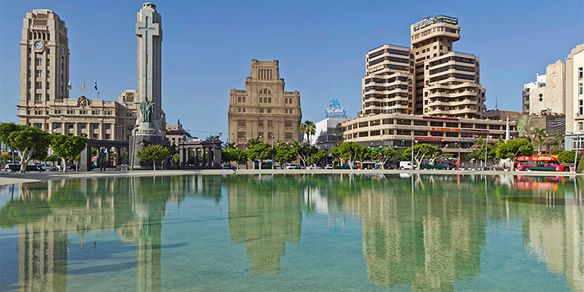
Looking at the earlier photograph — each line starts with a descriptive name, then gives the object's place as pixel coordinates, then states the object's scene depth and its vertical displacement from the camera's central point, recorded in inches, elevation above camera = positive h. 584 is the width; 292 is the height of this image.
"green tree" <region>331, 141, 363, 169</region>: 3824.3 +33.7
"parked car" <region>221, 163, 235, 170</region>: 4408.5 -122.2
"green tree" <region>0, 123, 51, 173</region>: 2379.6 +90.8
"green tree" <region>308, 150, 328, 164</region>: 4247.0 -23.4
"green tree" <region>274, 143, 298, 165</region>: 4001.0 +6.0
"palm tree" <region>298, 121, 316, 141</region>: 5570.9 +355.4
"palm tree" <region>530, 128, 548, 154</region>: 3824.1 +150.0
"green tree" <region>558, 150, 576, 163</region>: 3024.1 -7.1
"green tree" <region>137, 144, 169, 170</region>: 3265.3 +11.3
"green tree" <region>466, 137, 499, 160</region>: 3921.3 +38.2
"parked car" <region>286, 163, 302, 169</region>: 4327.8 -118.2
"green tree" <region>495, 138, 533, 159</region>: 3417.8 +48.9
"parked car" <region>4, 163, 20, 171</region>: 3036.4 -92.0
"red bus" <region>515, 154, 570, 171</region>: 3127.5 -64.3
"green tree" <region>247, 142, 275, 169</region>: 3986.2 +24.7
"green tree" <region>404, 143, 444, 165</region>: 3718.0 +25.3
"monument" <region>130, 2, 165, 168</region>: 4249.5 +1005.6
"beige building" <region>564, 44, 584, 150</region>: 3260.3 +417.7
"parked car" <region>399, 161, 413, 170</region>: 3801.7 -91.9
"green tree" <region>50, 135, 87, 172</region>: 2780.5 +56.5
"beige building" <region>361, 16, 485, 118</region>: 5467.5 +1054.7
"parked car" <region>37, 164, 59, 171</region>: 3304.6 -108.6
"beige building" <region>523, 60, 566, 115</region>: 5762.8 +911.2
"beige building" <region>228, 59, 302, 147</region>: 6525.6 +717.5
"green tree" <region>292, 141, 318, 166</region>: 4197.8 +38.0
